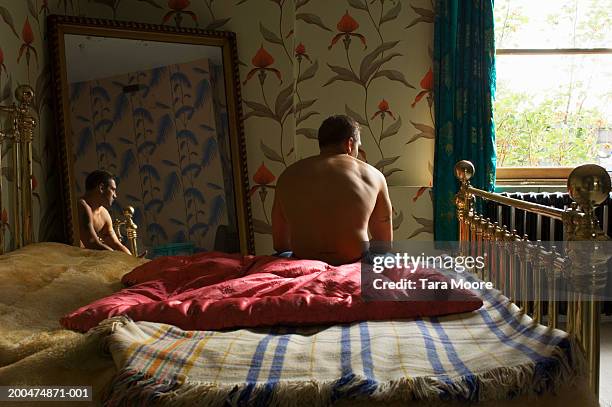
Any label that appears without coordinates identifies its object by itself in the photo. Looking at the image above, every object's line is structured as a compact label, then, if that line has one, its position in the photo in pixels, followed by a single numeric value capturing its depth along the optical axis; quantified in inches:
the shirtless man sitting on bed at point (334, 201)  94.3
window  168.2
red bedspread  60.6
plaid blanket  45.8
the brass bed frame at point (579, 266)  51.1
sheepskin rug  50.9
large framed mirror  138.1
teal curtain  157.8
